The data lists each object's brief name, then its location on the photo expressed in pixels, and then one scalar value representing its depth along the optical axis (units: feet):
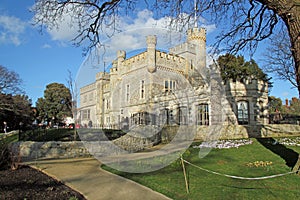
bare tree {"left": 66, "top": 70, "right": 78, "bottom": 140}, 54.19
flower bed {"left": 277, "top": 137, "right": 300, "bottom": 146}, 37.06
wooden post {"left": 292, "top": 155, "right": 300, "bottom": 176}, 20.27
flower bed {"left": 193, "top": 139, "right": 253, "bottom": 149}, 38.21
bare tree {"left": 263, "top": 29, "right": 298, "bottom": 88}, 85.97
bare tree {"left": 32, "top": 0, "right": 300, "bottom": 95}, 18.72
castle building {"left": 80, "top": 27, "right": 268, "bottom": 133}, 66.90
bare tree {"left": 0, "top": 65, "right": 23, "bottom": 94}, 108.68
